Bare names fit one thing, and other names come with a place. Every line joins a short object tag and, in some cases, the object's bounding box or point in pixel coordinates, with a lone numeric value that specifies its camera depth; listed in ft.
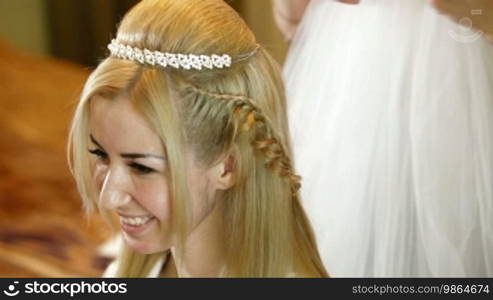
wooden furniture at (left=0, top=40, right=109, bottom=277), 9.90
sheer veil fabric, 8.83
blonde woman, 8.56
